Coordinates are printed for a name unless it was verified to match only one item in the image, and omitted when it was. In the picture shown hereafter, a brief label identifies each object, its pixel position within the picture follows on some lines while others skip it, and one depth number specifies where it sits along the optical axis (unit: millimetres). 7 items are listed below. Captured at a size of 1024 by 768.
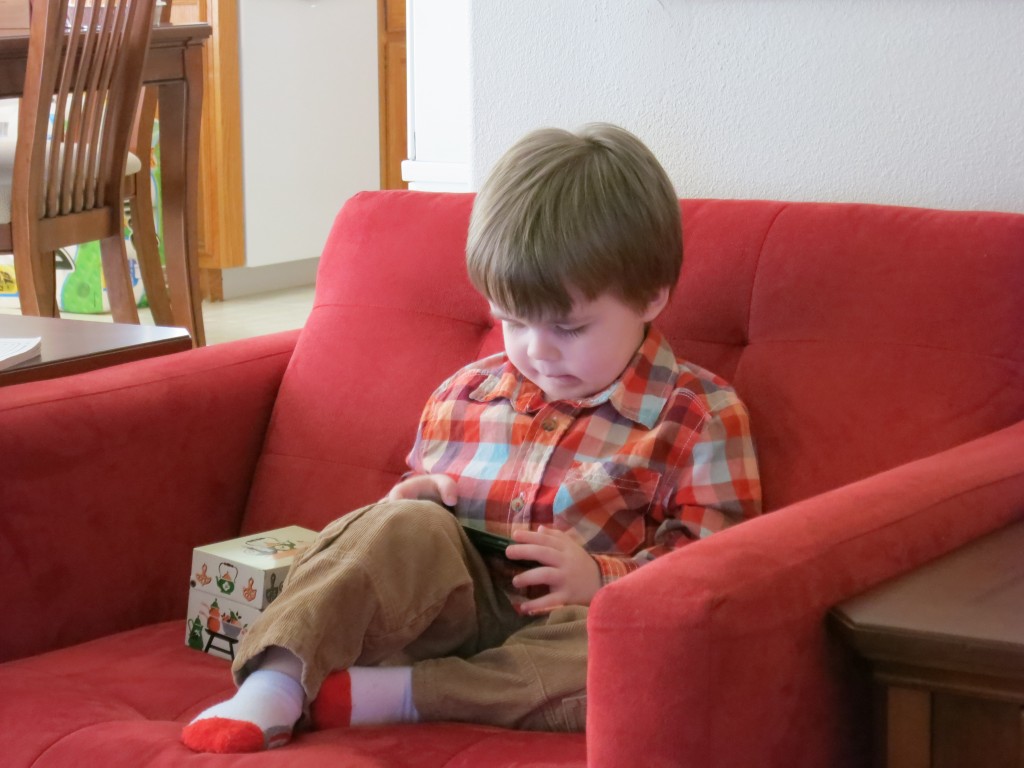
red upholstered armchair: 1645
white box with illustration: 2087
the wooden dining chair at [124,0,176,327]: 4177
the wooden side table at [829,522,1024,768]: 1630
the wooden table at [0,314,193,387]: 2326
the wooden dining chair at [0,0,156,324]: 3381
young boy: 1884
